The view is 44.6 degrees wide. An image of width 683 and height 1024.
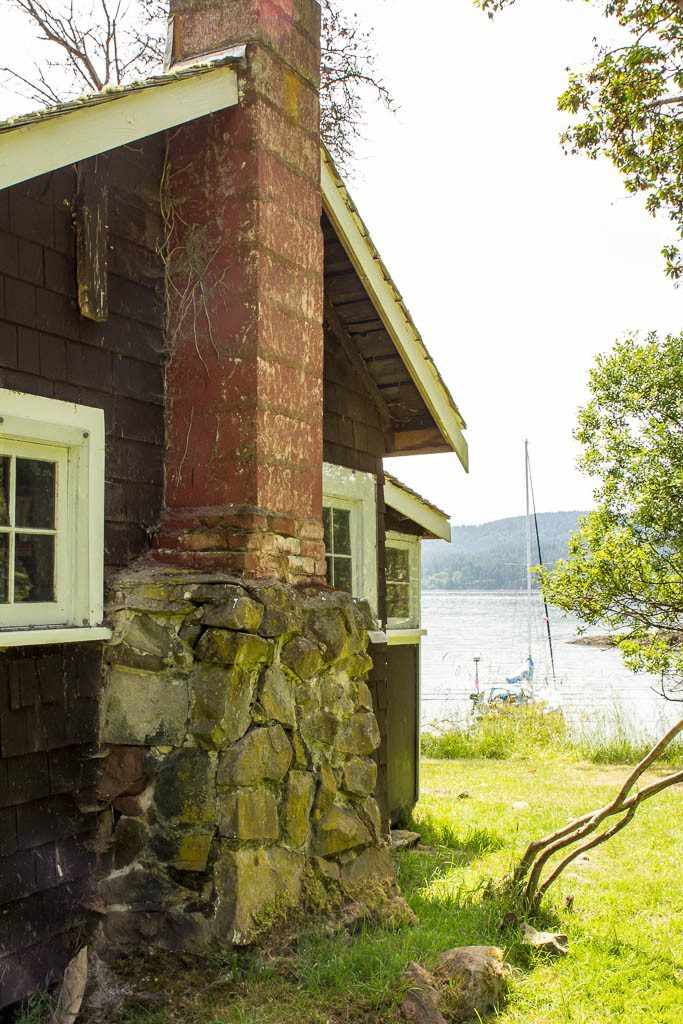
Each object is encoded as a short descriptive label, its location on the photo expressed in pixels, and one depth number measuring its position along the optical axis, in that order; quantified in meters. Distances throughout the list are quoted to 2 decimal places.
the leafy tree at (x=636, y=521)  9.91
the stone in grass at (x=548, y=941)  4.27
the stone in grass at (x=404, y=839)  6.56
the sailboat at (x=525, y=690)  14.44
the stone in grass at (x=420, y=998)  3.30
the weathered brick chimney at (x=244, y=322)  4.14
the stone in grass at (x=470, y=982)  3.57
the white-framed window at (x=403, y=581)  7.91
